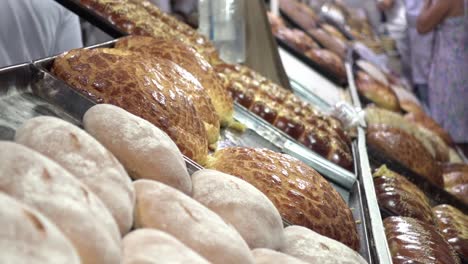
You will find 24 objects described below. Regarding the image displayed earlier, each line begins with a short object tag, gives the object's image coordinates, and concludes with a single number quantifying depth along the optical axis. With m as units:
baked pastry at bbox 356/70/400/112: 4.71
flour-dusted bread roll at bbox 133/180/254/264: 0.94
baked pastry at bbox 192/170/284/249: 1.09
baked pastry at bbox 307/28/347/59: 5.29
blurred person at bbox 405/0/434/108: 7.04
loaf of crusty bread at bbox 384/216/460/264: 1.82
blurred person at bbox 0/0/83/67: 2.33
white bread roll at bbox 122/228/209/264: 0.81
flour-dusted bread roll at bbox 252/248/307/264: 1.01
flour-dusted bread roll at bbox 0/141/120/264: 0.77
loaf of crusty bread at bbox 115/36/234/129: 2.06
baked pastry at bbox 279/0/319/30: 5.49
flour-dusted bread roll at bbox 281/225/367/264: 1.16
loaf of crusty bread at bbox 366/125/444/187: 3.22
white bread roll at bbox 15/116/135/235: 0.90
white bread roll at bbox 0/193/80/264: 0.65
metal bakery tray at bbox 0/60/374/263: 1.31
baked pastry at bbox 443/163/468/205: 3.28
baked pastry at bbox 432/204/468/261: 2.25
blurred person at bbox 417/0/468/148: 6.29
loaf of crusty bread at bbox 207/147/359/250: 1.48
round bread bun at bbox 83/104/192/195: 1.12
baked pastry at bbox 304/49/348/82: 4.52
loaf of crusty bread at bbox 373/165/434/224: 2.27
